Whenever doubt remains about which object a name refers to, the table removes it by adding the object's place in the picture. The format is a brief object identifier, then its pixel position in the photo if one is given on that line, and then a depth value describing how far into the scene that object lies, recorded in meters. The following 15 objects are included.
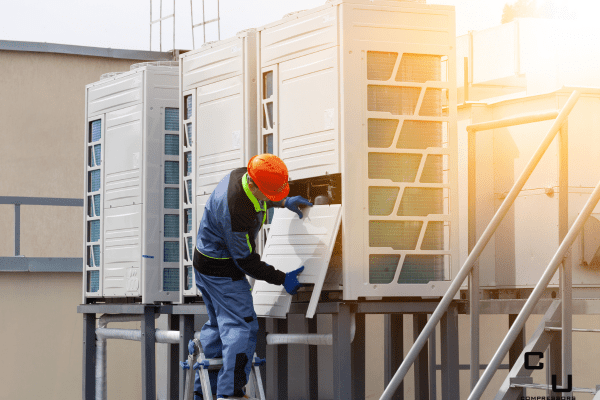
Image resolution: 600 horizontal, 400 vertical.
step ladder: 11.17
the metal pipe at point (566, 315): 8.22
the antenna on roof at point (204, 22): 22.59
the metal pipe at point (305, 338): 11.56
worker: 10.95
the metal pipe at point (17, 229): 19.52
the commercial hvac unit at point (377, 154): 11.52
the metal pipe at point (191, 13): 22.92
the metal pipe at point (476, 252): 9.15
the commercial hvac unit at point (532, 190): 11.32
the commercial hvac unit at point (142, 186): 15.70
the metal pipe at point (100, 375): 17.29
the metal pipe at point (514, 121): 11.02
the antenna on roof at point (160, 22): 24.06
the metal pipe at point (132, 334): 15.59
